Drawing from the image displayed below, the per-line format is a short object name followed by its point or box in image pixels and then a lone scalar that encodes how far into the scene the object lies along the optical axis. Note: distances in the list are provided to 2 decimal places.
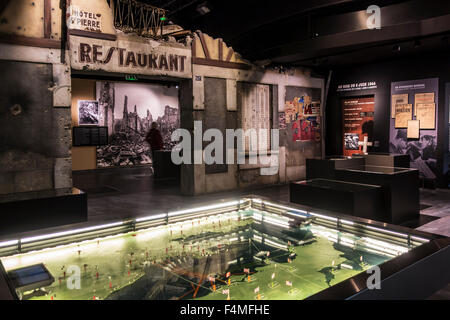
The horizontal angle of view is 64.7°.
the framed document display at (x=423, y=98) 8.01
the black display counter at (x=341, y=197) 4.26
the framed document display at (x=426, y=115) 7.98
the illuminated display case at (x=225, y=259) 1.77
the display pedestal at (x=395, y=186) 5.02
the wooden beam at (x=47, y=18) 5.48
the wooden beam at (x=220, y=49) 7.62
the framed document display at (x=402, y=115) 8.41
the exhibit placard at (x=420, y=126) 8.01
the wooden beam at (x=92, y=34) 5.73
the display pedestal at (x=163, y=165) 10.03
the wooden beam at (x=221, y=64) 7.30
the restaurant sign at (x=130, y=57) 5.85
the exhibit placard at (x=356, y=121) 9.47
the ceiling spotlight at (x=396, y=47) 6.75
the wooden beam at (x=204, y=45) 7.32
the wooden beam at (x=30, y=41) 5.21
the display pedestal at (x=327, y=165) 6.64
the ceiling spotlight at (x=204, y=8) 8.82
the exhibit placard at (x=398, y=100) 8.45
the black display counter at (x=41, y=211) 3.50
